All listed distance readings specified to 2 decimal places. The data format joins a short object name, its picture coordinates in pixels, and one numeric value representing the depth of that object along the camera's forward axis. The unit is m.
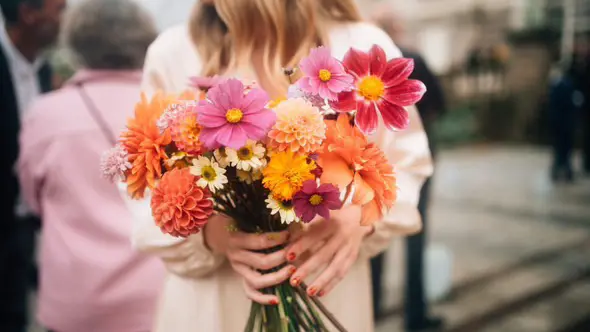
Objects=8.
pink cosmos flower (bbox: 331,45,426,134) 1.08
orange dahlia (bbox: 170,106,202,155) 1.05
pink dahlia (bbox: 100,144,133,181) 1.11
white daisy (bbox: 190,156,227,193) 1.05
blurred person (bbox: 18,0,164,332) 2.09
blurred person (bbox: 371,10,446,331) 3.69
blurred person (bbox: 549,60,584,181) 9.21
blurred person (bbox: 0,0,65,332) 2.52
